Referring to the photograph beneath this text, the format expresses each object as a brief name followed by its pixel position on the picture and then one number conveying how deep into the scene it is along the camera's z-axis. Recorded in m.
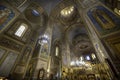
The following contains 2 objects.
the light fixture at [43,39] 9.63
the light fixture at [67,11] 15.00
